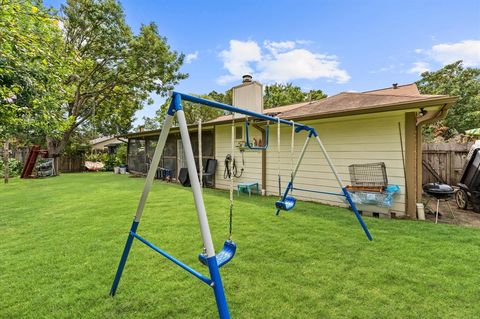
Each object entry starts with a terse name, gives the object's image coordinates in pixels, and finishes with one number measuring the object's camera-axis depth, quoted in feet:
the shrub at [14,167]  41.39
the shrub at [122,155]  52.24
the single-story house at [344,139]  14.92
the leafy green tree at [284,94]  64.54
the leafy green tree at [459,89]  46.95
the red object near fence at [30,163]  39.29
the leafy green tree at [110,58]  39.47
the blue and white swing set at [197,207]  4.04
